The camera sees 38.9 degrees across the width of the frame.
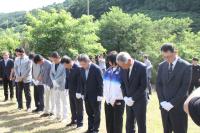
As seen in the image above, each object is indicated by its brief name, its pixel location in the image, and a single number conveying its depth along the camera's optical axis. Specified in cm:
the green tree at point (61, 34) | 1560
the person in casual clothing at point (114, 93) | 530
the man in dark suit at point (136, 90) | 489
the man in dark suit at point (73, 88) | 686
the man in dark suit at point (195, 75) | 986
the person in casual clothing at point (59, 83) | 763
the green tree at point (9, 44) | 2828
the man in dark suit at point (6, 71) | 1064
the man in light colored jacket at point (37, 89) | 853
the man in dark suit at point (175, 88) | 440
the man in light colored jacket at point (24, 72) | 890
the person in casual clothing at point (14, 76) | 893
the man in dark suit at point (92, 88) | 602
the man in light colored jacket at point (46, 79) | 826
